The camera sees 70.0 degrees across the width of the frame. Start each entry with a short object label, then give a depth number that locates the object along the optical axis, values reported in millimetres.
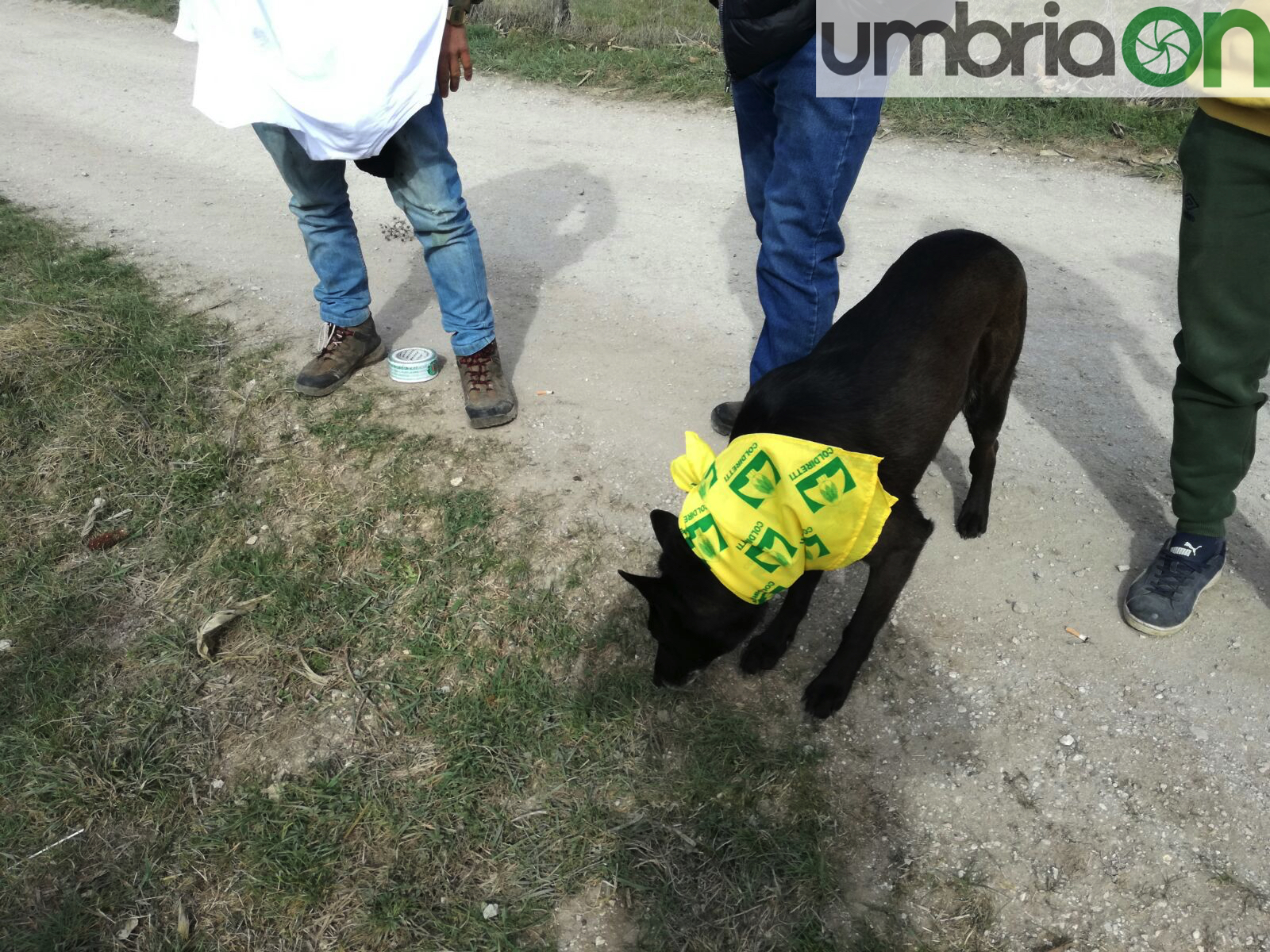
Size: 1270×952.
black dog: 2500
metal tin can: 4148
